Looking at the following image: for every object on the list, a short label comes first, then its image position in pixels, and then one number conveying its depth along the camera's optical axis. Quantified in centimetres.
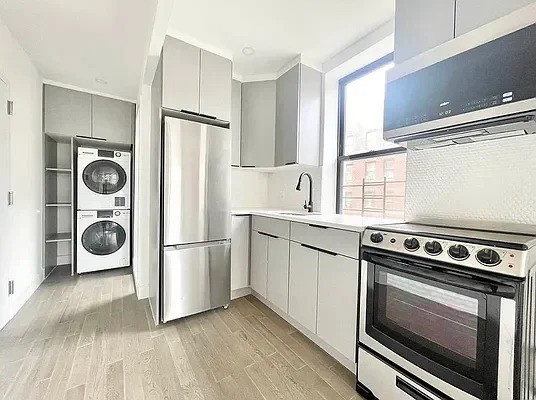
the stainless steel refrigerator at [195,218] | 216
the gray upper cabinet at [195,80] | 217
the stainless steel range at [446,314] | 94
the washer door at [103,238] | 344
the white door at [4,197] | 206
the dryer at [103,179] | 338
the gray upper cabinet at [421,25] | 138
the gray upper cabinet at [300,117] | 263
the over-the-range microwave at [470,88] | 106
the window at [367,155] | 227
